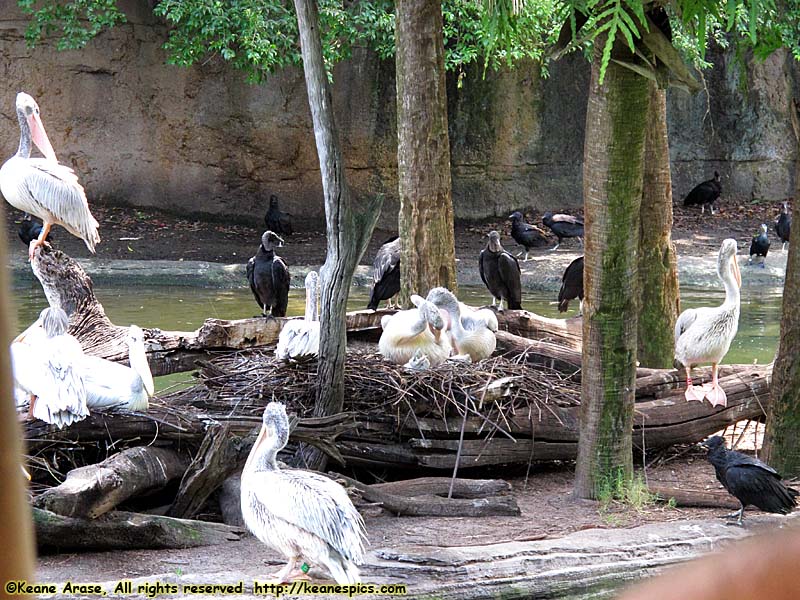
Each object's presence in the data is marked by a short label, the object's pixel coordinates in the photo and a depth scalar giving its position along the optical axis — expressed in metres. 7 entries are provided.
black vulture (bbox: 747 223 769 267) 27.14
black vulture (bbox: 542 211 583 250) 29.45
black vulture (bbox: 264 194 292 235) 31.33
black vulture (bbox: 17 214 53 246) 28.23
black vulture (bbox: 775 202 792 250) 29.37
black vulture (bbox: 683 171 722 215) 33.91
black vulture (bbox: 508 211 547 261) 28.33
